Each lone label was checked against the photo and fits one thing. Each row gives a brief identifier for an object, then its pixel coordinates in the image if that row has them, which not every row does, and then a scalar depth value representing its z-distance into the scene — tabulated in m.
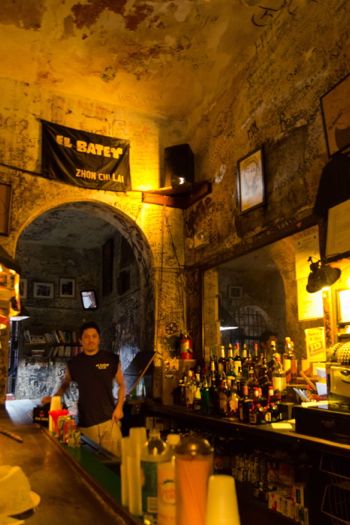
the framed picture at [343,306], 3.14
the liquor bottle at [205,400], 4.20
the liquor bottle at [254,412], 3.40
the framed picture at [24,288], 10.05
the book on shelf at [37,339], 9.75
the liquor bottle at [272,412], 3.44
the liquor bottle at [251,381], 3.79
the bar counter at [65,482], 1.52
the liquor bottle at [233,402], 3.77
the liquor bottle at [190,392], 4.54
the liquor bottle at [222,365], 4.52
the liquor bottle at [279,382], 3.73
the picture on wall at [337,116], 3.27
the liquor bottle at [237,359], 4.39
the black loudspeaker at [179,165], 5.65
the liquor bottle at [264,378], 3.72
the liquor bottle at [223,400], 3.86
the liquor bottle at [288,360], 3.99
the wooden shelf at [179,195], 5.50
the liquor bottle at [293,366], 4.01
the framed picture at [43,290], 10.20
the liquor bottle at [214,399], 4.06
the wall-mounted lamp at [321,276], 3.12
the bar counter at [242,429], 2.57
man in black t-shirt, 3.79
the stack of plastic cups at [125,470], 1.50
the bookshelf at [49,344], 9.69
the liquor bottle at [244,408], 3.50
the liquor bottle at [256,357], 4.25
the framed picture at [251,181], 4.31
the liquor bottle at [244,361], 4.31
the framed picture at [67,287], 10.48
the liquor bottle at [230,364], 4.41
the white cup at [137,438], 1.47
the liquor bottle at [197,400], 4.38
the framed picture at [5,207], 4.97
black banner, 5.37
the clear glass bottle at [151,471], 1.35
